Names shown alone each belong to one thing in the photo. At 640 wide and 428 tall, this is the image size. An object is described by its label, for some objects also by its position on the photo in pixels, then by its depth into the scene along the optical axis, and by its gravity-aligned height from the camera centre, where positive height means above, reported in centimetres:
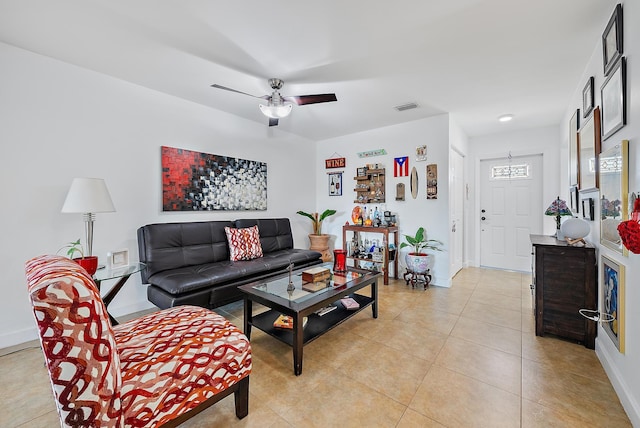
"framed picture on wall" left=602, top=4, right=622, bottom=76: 158 +107
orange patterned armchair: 86 -63
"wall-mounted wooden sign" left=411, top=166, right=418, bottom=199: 394 +43
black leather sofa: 238 -57
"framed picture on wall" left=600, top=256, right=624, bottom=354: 155 -58
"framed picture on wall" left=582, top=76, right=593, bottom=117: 216 +95
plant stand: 360 -94
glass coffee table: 177 -66
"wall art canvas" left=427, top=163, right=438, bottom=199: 372 +42
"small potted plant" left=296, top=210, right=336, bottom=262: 461 -50
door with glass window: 426 +1
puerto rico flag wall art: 402 +68
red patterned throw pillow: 320 -39
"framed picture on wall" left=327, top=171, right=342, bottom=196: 480 +52
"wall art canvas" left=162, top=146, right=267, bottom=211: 308 +40
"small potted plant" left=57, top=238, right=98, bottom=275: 196 -37
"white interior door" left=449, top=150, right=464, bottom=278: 396 -4
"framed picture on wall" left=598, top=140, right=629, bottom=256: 148 +10
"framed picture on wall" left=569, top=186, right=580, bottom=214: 265 +9
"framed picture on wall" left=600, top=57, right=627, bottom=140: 153 +68
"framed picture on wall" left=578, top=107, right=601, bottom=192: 201 +48
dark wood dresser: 204 -64
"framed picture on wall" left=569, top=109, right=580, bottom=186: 267 +66
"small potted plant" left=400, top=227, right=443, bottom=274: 360 -59
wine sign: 474 +89
